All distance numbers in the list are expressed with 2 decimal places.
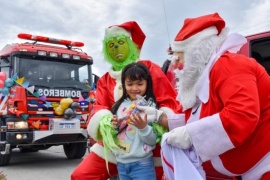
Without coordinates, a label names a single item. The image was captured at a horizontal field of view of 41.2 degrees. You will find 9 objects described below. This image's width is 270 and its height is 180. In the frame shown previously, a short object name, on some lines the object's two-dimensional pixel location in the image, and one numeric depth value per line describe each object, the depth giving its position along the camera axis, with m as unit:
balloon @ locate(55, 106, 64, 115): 7.14
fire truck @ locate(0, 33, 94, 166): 6.81
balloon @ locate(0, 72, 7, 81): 7.01
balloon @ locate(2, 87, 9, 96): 6.89
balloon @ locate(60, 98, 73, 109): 7.20
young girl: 2.39
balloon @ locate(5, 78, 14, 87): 6.88
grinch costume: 2.64
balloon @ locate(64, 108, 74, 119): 7.16
